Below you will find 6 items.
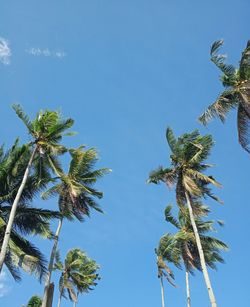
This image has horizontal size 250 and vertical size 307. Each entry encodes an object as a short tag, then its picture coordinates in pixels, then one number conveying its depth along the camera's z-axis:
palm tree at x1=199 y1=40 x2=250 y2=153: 19.22
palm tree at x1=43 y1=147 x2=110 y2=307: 28.78
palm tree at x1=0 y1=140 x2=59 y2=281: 22.00
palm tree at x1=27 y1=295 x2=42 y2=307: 32.60
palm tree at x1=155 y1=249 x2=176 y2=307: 39.91
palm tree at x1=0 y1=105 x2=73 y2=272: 22.41
